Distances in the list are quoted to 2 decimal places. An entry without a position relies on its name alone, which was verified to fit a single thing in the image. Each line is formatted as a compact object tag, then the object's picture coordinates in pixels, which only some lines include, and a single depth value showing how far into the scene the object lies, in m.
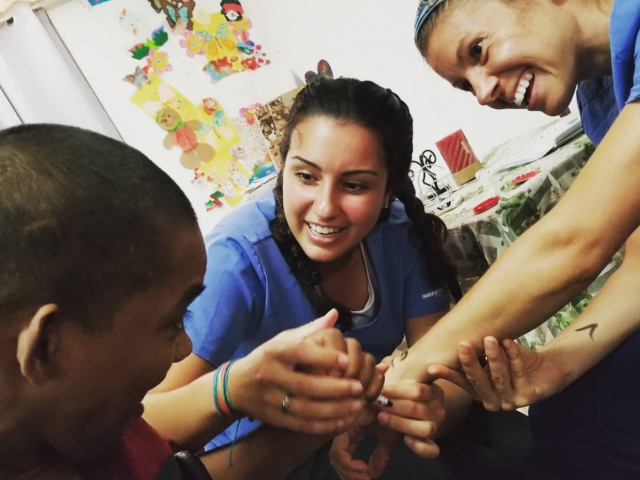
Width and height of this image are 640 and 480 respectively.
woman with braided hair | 0.97
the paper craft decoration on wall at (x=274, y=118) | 2.21
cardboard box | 1.92
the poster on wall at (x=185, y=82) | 2.09
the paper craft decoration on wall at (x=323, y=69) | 2.18
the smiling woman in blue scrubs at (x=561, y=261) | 0.68
